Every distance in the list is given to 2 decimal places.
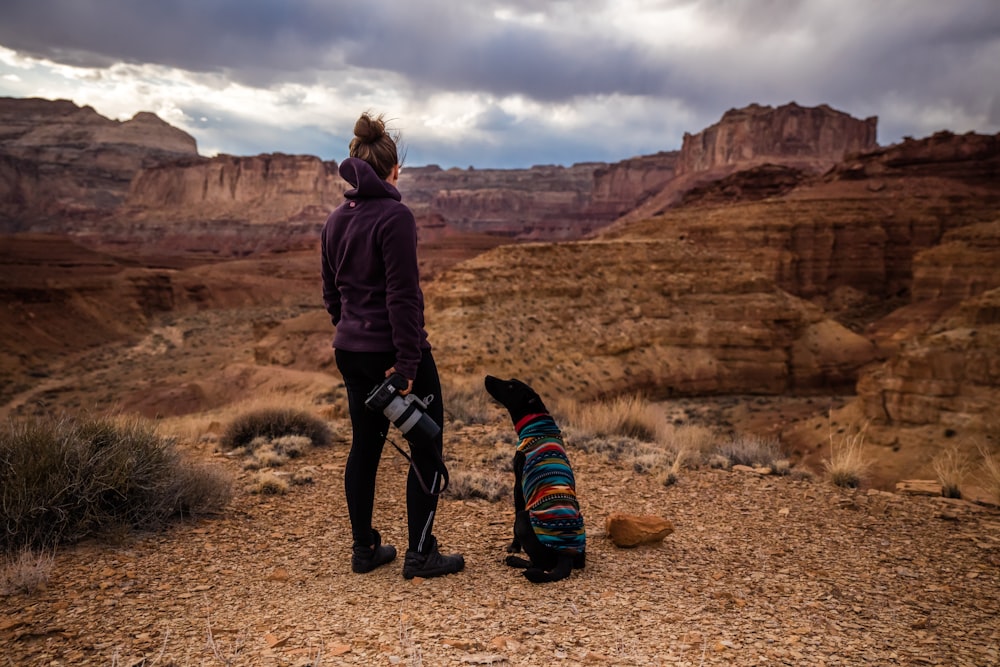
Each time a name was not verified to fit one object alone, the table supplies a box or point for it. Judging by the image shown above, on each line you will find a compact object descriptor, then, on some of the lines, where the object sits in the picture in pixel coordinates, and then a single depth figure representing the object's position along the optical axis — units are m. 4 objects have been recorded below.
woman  3.18
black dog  3.42
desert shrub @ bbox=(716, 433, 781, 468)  6.71
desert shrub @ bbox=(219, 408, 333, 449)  6.77
